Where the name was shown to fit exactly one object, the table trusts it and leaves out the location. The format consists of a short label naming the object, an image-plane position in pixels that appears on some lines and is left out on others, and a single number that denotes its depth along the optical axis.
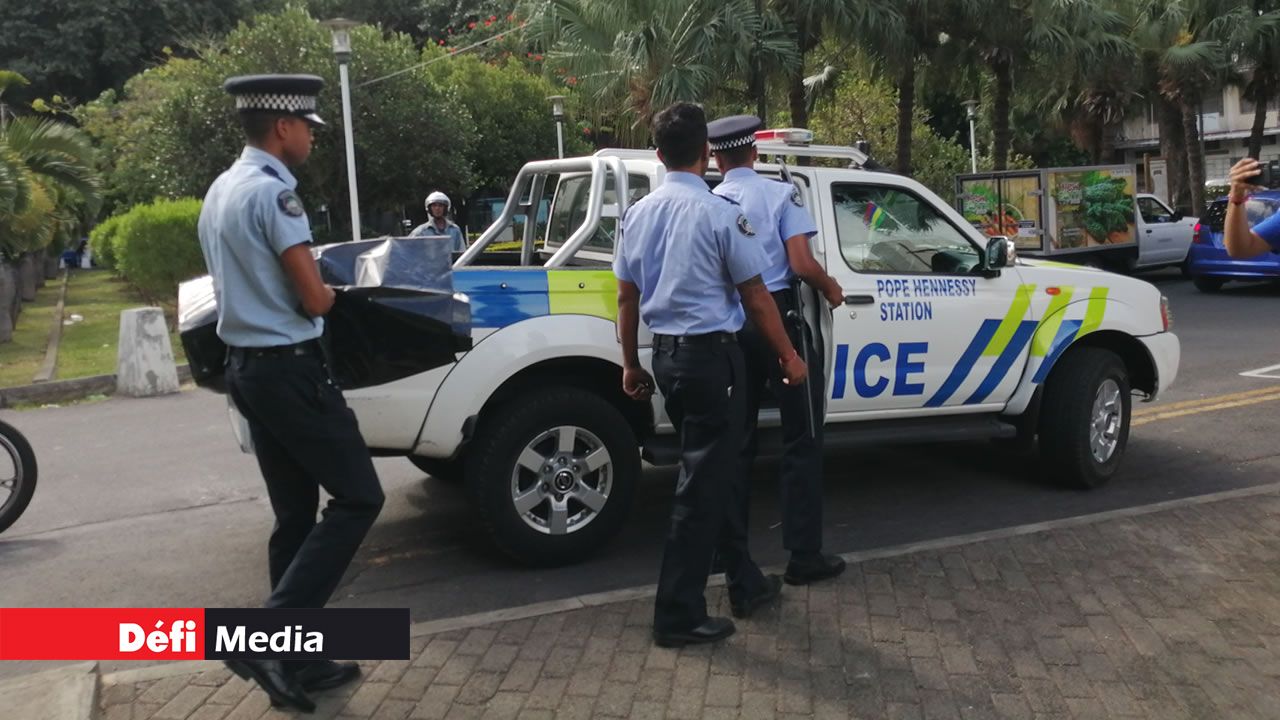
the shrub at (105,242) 27.25
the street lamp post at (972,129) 29.88
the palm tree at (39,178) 15.95
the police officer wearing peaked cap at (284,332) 3.77
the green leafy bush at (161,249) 17.86
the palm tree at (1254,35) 27.94
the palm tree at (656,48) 17.91
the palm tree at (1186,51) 28.12
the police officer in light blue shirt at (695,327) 4.43
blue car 17.94
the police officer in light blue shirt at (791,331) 5.05
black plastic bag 4.13
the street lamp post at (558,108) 25.16
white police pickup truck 5.41
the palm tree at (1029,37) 20.53
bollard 11.92
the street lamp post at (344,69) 16.50
